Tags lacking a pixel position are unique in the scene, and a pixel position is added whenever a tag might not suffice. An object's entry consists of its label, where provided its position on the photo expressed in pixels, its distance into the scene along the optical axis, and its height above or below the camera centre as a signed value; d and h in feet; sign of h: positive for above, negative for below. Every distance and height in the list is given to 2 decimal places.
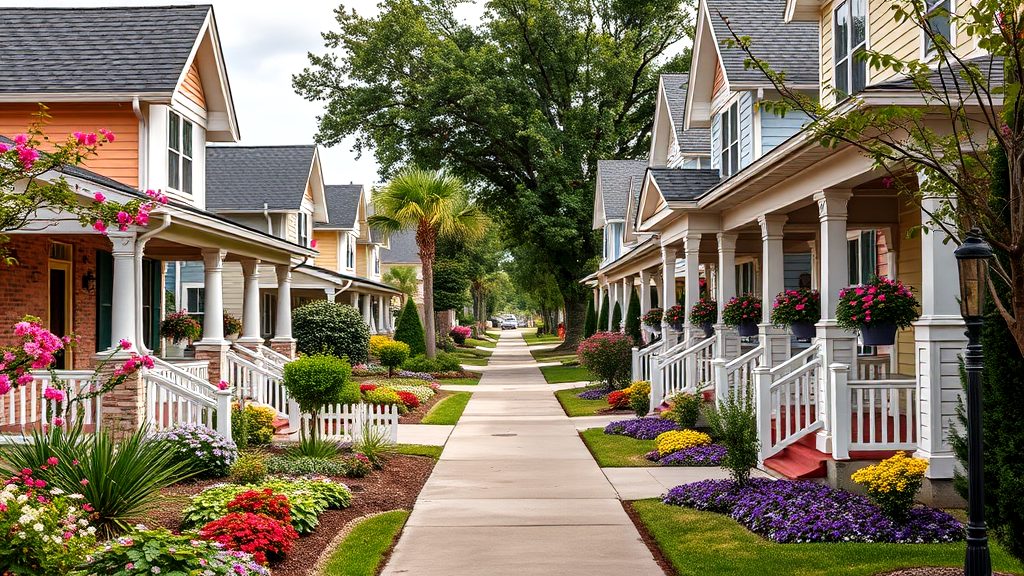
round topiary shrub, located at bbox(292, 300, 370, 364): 103.45 -2.16
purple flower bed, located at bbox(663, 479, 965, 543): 28.78 -6.71
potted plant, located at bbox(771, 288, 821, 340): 44.91 -0.40
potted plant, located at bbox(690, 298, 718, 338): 63.26 -0.62
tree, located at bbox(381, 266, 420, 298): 234.17 +7.29
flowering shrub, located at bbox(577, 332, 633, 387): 86.74 -4.56
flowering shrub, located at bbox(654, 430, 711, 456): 48.60 -6.89
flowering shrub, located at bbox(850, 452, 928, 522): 28.60 -5.31
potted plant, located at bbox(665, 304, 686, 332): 72.33 -0.89
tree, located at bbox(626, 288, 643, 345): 105.81 -1.58
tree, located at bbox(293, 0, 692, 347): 146.51 +33.37
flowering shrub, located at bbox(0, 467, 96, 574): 19.63 -4.68
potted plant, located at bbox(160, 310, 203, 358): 78.95 -1.27
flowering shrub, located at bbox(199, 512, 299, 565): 25.61 -6.04
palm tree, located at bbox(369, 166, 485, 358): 121.39 +12.69
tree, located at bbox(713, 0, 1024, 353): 19.53 +3.45
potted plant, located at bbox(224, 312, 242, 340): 105.60 -1.74
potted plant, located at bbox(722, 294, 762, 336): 55.62 -0.57
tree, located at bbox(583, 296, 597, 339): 153.02 -2.84
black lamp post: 20.27 -1.55
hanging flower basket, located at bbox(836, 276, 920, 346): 36.29 -0.32
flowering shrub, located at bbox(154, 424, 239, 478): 39.06 -5.61
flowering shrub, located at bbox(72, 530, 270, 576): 20.30 -5.23
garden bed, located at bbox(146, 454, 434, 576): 27.81 -7.30
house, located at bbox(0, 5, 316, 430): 52.29 +10.58
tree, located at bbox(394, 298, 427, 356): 130.21 -3.02
